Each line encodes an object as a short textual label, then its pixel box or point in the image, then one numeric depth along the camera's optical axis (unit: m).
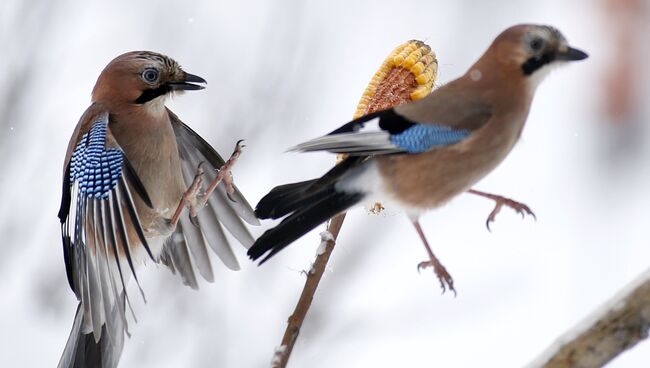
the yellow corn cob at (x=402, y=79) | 8.39
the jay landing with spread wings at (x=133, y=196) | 8.50
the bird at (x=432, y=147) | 8.26
